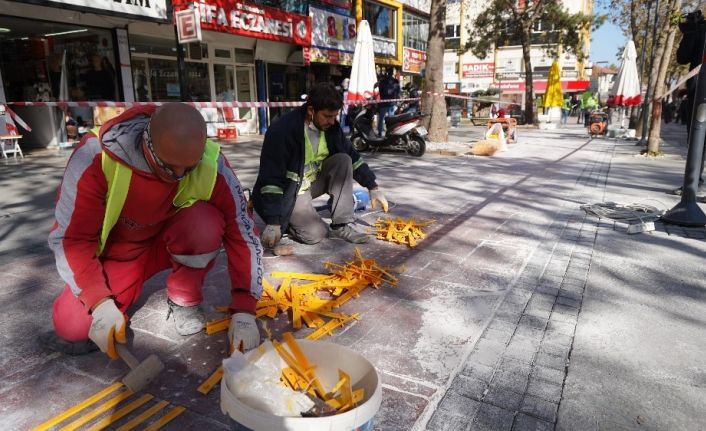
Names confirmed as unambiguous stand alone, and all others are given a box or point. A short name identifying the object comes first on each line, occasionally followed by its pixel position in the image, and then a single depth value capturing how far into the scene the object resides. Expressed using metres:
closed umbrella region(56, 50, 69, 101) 11.49
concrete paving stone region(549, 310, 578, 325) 2.81
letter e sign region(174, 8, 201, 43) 9.77
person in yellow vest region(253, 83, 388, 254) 3.71
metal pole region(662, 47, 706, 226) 4.77
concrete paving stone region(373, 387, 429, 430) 1.89
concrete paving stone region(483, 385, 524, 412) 2.01
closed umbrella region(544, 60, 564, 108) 19.75
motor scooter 10.67
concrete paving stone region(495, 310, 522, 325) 2.80
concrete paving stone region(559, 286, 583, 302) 3.15
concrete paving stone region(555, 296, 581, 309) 3.03
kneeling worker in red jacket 1.90
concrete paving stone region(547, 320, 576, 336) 2.66
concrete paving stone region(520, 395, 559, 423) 1.95
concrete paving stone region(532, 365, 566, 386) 2.20
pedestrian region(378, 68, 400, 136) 13.64
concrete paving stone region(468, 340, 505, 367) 2.35
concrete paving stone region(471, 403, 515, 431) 1.88
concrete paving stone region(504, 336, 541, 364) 2.39
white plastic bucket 1.28
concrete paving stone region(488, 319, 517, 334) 2.68
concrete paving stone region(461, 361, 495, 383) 2.21
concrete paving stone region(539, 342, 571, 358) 2.43
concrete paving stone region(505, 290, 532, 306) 3.06
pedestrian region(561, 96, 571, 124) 25.28
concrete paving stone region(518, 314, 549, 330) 2.72
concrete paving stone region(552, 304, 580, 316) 2.92
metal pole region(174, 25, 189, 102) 10.25
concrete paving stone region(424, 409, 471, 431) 1.87
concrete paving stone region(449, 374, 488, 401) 2.09
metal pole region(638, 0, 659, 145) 13.88
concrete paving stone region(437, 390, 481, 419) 1.96
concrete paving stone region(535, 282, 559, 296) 3.21
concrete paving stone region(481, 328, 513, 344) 2.56
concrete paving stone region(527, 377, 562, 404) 2.07
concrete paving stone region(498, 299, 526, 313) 2.94
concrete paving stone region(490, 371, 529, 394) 2.13
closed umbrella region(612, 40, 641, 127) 14.45
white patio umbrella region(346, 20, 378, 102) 12.26
